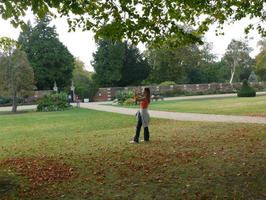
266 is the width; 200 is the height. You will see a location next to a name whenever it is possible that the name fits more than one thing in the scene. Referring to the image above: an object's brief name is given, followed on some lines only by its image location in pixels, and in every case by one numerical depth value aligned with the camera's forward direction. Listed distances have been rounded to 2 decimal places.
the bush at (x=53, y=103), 41.09
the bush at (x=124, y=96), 44.78
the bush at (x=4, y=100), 57.06
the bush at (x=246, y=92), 47.19
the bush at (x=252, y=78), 82.12
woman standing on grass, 13.47
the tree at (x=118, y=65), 70.88
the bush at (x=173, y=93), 63.64
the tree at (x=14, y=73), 40.53
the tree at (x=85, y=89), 62.00
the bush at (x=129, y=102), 42.69
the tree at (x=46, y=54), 66.25
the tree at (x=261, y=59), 80.74
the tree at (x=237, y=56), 97.11
